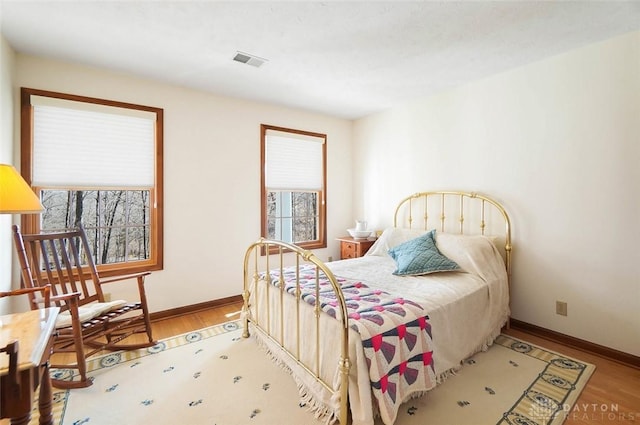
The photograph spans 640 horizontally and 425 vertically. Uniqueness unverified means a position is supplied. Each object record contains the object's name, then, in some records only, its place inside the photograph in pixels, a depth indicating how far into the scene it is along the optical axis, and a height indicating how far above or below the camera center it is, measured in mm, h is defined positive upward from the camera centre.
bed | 1546 -656
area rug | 1702 -1166
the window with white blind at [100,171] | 2562 +392
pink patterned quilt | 1517 -723
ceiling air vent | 2537 +1346
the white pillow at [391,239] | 3346 -321
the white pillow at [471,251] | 2621 -375
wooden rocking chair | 1989 -713
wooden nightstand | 3858 -473
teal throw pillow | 2648 -450
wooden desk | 1040 -546
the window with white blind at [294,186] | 3881 +357
